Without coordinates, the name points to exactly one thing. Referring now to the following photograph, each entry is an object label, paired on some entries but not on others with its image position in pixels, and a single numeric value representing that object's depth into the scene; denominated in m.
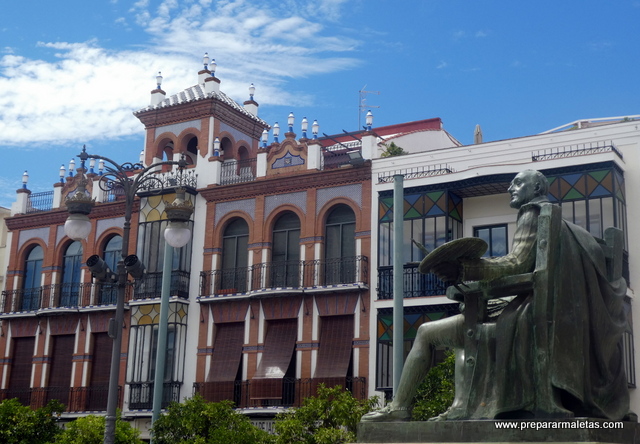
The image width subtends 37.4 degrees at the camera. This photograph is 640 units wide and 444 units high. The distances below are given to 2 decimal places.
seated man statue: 8.79
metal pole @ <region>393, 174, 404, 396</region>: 17.81
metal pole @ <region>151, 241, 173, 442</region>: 22.22
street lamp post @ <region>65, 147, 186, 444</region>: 16.23
